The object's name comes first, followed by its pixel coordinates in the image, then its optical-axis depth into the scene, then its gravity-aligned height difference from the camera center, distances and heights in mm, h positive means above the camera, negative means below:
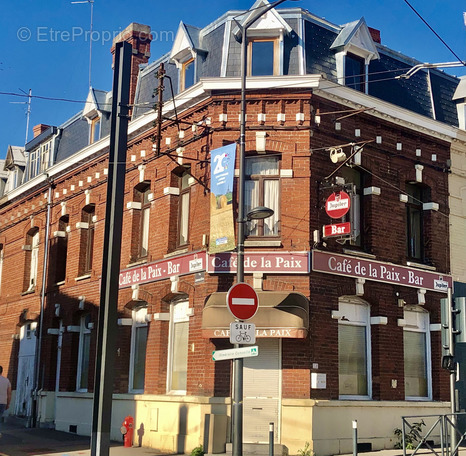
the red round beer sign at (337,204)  17234 +4275
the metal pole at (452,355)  13711 +600
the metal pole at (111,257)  13617 +2376
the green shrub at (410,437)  17828 -1242
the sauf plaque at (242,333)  12828 +876
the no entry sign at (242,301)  12891 +1434
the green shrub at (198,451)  15819 -1502
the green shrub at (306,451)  16062 -1461
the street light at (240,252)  12898 +2466
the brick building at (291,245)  17000 +3568
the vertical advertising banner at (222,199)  17016 +4303
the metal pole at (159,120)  18375 +6532
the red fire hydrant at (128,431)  18625 -1289
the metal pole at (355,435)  13088 -884
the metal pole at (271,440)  12859 -995
